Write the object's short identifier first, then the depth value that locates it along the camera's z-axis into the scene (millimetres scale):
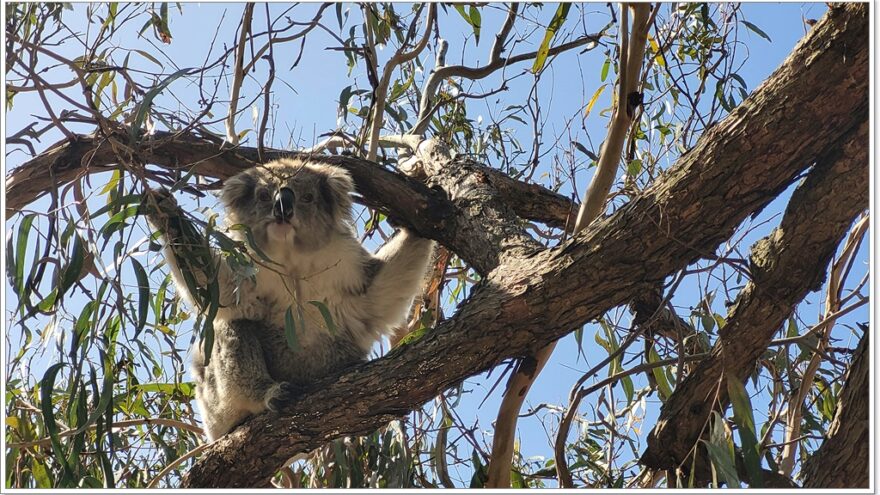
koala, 3000
